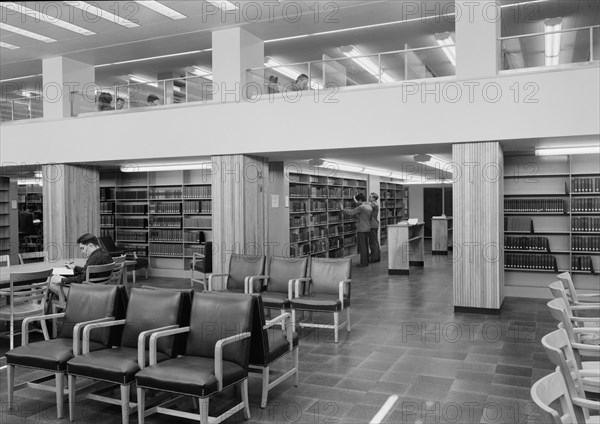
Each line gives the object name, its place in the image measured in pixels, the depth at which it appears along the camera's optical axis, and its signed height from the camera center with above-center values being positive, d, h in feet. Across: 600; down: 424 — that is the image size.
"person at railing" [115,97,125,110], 32.35 +7.08
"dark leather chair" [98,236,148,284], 32.27 -2.54
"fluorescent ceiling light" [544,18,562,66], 29.40 +10.29
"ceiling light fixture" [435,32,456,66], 30.22 +10.41
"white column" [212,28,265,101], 27.61 +8.32
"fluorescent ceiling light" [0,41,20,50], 30.74 +10.33
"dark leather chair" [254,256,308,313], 20.01 -2.61
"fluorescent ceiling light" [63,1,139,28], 24.73 +10.19
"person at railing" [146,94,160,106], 34.32 +7.66
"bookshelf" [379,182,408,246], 54.49 +0.51
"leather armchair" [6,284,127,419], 12.26 -3.25
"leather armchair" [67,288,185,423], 11.39 -3.29
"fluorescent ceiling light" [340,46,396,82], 33.68 +9.98
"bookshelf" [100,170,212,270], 34.94 -0.02
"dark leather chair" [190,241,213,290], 27.94 -2.83
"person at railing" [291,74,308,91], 27.25 +6.82
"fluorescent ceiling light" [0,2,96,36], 24.57 +10.19
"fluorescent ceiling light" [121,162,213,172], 32.32 +3.05
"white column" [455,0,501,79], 22.24 +7.48
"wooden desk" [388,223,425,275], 35.45 -2.78
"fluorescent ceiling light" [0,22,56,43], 27.61 +10.24
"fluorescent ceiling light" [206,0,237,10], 24.41 +10.06
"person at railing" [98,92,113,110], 32.96 +7.36
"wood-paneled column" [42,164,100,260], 32.45 +0.45
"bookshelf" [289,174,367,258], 37.27 -0.48
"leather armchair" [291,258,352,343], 18.60 -3.10
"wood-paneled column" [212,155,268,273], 27.58 +0.31
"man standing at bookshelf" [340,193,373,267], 39.14 -1.18
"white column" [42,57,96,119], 32.78 +8.48
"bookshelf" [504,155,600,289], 25.94 -0.55
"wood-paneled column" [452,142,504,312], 22.54 -0.81
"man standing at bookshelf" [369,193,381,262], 41.23 -2.74
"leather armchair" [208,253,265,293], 21.35 -2.48
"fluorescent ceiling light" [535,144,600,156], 24.04 +2.67
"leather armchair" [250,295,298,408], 12.37 -3.44
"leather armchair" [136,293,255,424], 10.66 -3.39
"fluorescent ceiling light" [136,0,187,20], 24.55 +10.12
